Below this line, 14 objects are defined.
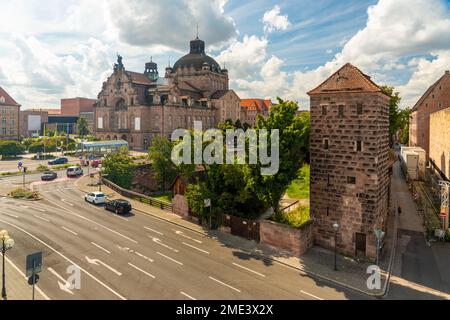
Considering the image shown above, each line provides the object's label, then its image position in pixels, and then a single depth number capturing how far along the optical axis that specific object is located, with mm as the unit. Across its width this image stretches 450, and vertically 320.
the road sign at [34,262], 14911
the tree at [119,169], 50406
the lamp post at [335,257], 22625
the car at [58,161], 68938
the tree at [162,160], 49281
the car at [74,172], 57250
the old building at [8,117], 104188
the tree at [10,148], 76688
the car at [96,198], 39281
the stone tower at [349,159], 24641
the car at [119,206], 35716
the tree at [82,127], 121962
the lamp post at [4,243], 17219
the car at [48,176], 53500
